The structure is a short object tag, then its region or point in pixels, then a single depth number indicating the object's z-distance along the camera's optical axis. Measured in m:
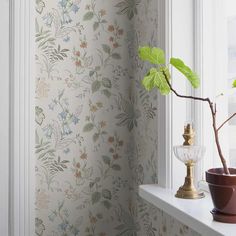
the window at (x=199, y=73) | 1.50
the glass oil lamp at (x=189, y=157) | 1.33
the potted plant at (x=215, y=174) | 1.06
